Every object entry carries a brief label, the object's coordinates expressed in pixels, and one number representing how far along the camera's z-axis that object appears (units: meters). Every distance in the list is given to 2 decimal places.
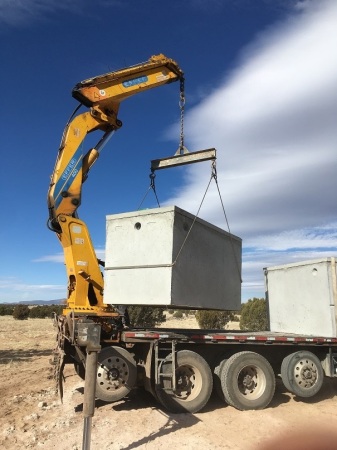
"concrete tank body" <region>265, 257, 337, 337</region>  9.59
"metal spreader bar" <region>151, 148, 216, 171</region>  8.46
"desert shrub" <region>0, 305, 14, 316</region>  50.32
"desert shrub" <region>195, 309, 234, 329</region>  27.66
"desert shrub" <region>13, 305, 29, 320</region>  41.00
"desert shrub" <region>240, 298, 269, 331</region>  26.23
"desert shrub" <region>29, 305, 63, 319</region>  46.11
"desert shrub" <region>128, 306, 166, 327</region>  21.50
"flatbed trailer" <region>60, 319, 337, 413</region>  7.85
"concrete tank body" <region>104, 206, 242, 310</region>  7.05
